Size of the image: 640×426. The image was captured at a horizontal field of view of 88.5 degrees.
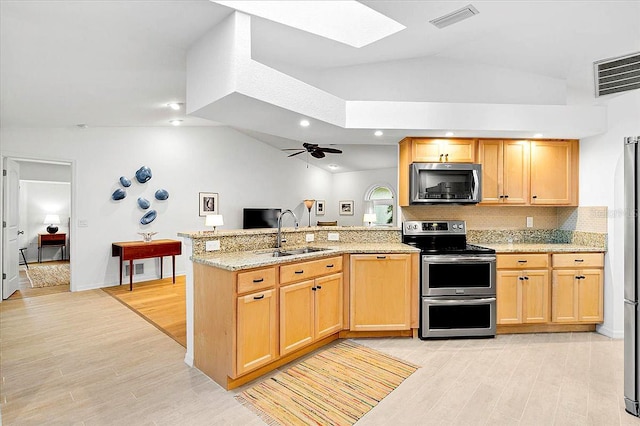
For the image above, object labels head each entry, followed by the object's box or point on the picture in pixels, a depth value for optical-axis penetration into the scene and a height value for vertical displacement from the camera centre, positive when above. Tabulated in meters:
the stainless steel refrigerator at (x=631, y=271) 2.12 -0.38
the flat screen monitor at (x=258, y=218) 7.62 -0.13
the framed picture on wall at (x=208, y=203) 6.87 +0.20
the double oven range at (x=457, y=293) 3.24 -0.79
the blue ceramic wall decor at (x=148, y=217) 5.99 -0.09
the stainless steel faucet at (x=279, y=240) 3.24 -0.27
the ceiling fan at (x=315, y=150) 5.87 +1.17
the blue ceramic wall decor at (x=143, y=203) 5.92 +0.17
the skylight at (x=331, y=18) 2.42 +1.64
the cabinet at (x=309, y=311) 2.64 -0.86
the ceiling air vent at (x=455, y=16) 2.54 +1.59
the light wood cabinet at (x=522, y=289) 3.33 -0.77
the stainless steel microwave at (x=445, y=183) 3.56 +0.33
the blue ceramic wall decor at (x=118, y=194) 5.60 +0.30
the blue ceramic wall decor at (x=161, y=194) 6.14 +0.34
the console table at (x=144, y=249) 5.28 -0.63
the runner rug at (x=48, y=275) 5.73 -1.23
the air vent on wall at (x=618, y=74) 2.85 +1.24
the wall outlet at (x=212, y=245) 2.79 -0.28
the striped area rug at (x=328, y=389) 2.08 -1.27
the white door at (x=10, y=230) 4.75 -0.28
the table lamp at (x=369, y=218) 4.23 -0.06
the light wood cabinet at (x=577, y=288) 3.37 -0.76
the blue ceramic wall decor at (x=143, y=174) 5.85 +0.68
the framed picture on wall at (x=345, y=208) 10.59 +0.17
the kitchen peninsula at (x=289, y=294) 2.37 -0.69
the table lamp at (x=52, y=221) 8.34 -0.23
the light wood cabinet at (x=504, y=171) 3.69 +0.48
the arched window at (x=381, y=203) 9.89 +0.32
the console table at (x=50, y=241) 7.97 -0.70
